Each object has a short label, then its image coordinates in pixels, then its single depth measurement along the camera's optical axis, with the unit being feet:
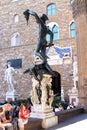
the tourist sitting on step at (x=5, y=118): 9.74
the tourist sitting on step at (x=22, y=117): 10.35
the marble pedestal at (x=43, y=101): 12.68
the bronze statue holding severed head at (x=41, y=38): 13.26
